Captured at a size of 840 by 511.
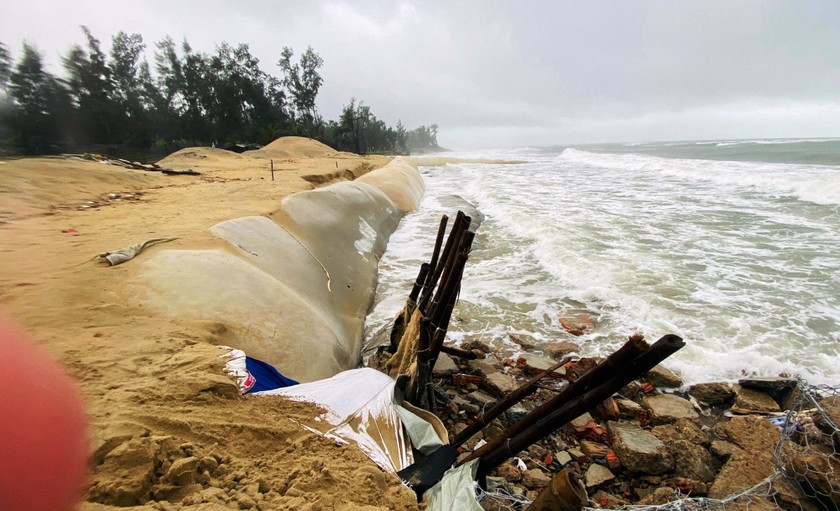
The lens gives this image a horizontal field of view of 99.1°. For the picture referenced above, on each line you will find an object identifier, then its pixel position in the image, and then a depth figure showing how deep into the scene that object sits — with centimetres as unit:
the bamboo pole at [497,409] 269
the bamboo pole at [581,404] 173
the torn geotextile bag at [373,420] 239
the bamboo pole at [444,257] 364
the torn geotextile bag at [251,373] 264
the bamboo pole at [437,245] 435
